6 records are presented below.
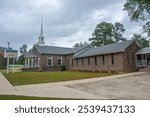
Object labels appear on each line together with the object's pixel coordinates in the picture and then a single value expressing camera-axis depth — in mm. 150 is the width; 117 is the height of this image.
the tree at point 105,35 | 55094
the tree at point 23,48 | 92888
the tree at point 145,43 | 47391
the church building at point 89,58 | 26250
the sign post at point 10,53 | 25709
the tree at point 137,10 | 22438
